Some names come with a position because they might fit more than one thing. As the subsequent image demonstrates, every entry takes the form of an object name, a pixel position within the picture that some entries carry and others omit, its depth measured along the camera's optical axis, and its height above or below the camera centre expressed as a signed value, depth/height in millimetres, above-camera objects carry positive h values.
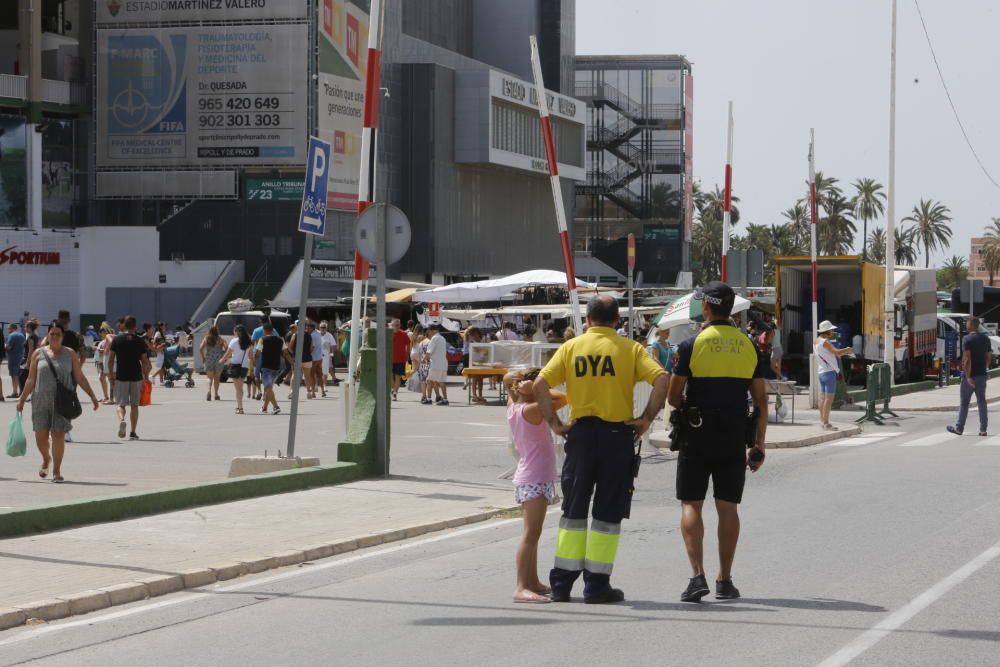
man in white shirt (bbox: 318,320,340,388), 35750 -540
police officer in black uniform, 8484 -547
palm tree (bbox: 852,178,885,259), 110000 +9535
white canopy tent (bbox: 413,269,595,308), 37219 +993
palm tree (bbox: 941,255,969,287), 143875 +6178
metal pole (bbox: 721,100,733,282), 23084 +2019
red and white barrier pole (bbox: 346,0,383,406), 15320 +1908
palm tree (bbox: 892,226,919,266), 124425 +7022
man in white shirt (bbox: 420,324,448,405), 29609 -743
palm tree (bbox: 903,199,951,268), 121438 +8599
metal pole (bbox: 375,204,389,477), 14727 -309
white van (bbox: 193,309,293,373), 45375 +153
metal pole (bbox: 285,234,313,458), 14469 -223
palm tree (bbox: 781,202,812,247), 121688 +8996
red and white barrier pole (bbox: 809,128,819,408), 27750 +720
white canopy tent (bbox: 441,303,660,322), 40097 +463
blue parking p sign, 13961 +1275
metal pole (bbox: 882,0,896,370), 32812 +2022
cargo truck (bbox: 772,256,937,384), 35500 +534
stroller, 36469 -1039
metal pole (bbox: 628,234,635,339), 21656 +985
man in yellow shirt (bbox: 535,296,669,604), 8375 -563
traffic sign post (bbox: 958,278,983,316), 41750 +1130
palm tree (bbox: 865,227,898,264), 116375 +6933
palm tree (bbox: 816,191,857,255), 108438 +7556
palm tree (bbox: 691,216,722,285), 140500 +8209
